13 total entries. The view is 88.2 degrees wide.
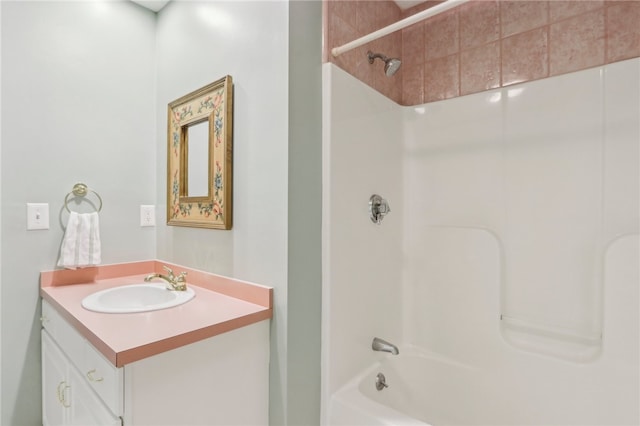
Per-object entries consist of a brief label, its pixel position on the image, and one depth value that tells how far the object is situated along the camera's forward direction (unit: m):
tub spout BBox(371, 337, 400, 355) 1.55
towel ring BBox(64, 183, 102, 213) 1.64
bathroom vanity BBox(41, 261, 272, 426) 0.93
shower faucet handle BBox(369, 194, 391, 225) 1.60
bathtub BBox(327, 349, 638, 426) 1.29
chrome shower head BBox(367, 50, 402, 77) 1.47
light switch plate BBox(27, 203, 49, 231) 1.53
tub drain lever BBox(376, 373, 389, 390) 1.53
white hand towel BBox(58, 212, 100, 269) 1.58
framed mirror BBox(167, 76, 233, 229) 1.42
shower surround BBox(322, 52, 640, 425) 1.32
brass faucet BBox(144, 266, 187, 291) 1.48
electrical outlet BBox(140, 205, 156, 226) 1.92
